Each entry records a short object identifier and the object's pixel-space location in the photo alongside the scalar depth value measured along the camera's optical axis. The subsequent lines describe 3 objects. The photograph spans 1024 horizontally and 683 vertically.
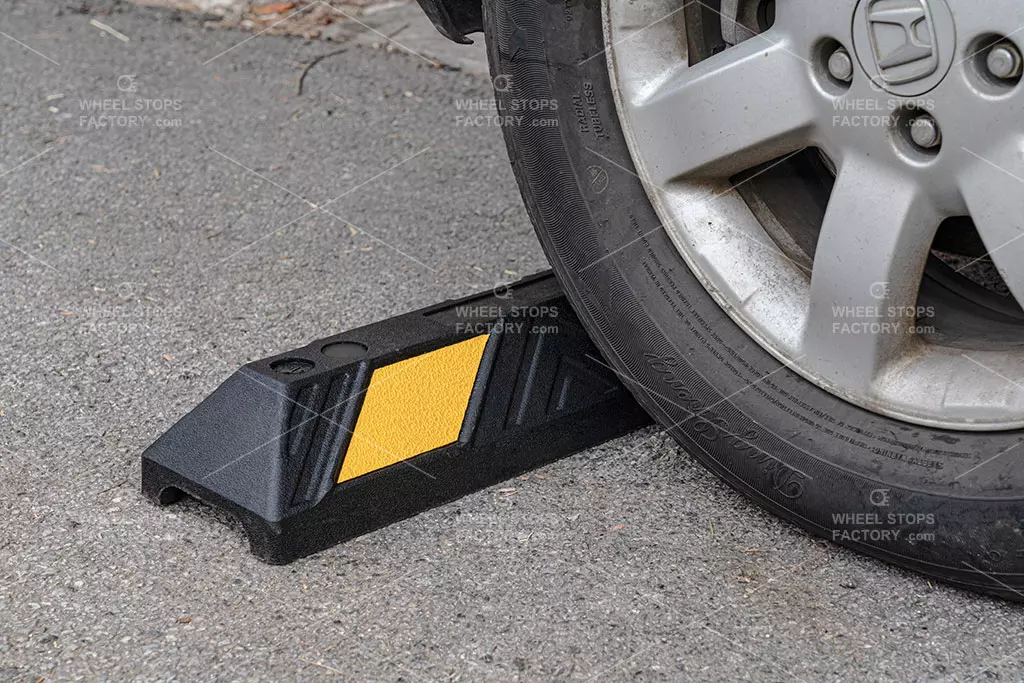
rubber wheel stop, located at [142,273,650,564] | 1.96
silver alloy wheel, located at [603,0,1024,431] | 1.86
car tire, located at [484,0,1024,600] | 1.94
